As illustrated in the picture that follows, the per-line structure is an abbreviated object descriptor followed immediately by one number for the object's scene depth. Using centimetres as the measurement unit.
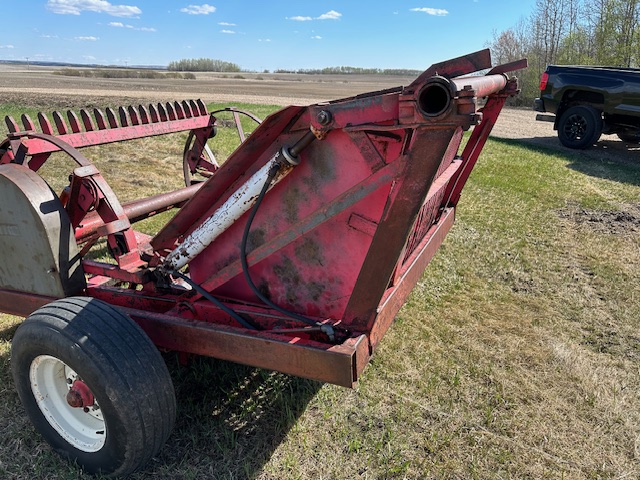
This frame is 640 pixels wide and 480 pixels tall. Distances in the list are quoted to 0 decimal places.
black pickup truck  1002
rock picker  206
